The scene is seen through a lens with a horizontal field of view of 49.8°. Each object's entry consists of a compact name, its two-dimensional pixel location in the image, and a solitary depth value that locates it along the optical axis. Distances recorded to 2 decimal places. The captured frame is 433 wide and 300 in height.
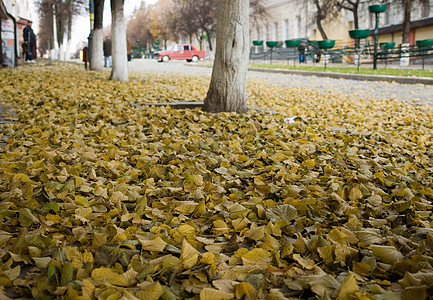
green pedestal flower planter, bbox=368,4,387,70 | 20.16
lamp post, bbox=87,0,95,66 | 22.86
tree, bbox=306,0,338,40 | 36.00
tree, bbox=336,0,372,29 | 31.19
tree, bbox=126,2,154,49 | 89.31
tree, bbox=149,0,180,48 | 72.94
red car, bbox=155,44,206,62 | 50.09
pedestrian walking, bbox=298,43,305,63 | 36.06
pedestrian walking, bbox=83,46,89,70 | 23.74
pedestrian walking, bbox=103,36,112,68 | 25.65
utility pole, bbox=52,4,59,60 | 41.95
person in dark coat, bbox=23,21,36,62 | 29.59
